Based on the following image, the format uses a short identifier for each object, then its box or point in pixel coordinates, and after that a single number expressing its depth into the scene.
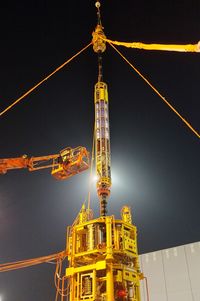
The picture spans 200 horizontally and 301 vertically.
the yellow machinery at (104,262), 12.38
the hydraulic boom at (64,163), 24.94
